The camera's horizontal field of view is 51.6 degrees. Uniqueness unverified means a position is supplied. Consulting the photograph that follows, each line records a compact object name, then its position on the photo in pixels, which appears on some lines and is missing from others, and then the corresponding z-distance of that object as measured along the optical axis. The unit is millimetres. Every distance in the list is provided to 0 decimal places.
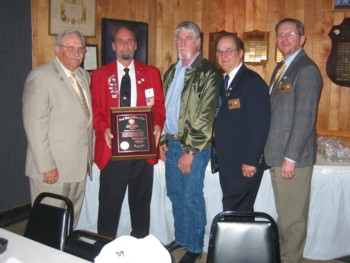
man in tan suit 2438
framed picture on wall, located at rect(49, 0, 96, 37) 3790
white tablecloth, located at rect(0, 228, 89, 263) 1376
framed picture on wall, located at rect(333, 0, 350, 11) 3523
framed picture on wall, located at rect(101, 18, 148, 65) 4070
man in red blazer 2770
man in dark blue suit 2422
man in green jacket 2658
